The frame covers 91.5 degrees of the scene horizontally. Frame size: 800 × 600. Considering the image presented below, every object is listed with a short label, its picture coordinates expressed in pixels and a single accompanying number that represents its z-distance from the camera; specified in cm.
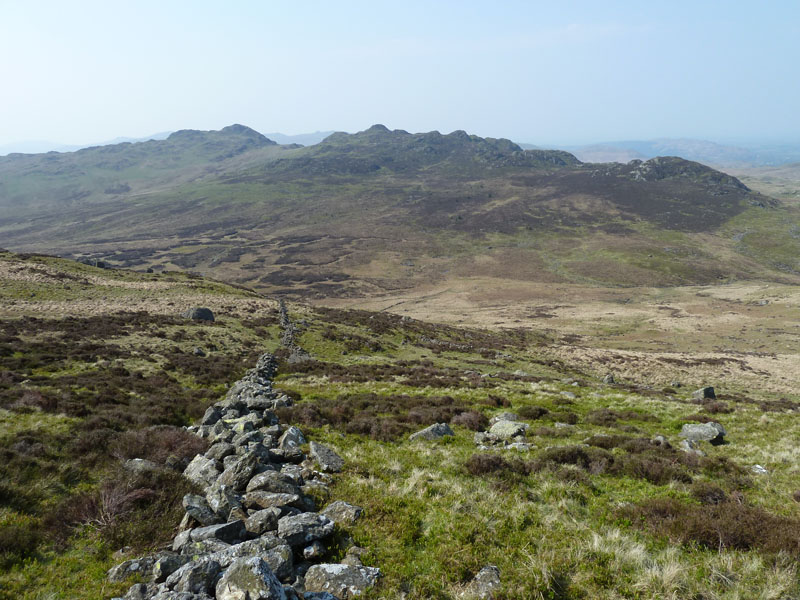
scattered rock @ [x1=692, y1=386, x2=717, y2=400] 2784
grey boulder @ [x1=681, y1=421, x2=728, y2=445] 1560
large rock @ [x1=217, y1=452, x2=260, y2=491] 956
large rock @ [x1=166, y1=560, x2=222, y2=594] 585
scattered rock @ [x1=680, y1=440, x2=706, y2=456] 1407
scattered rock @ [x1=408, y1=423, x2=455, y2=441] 1533
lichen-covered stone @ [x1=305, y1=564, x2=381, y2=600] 634
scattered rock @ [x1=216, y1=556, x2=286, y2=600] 548
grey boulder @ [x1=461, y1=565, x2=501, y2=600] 622
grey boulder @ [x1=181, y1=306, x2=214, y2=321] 4641
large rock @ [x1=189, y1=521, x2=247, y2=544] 732
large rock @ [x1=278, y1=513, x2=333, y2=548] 729
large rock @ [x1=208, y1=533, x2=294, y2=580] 656
